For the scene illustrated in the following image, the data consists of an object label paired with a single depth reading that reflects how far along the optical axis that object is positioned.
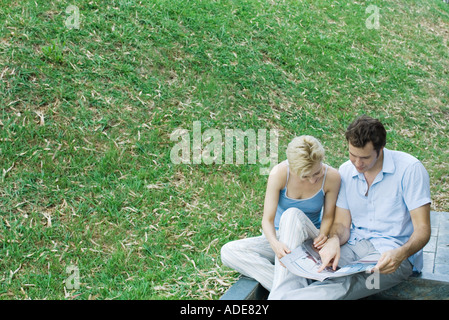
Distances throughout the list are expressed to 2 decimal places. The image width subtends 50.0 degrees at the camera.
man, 3.25
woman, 3.49
